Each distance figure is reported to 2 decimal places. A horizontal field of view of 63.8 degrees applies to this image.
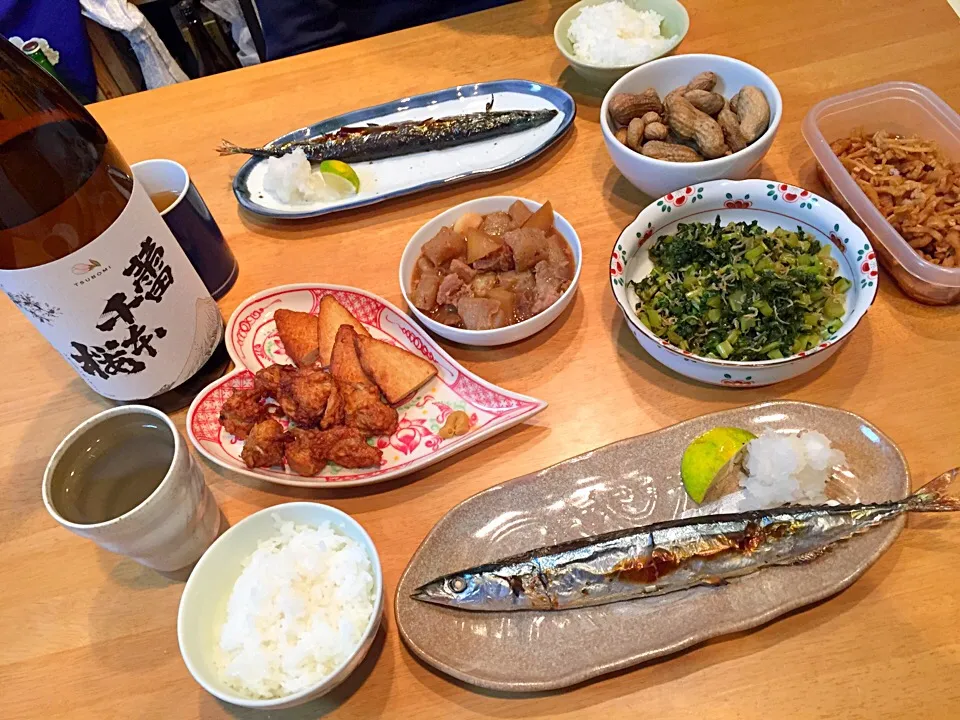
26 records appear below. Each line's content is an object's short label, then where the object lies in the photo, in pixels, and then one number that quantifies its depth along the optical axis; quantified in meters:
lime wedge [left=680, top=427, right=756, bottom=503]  0.44
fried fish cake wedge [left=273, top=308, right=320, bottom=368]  0.55
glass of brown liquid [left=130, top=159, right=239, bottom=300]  0.54
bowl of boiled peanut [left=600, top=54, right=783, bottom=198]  0.56
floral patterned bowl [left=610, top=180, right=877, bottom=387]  0.47
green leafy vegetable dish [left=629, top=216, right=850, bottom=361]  0.49
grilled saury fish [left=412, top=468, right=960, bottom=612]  0.41
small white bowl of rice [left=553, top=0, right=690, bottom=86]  0.67
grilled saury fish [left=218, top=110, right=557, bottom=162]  0.67
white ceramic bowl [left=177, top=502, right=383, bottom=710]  0.38
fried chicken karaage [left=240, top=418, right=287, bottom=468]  0.49
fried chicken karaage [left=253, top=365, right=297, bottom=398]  0.52
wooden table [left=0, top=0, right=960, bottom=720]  0.40
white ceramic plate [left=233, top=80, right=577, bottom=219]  0.65
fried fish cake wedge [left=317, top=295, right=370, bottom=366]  0.55
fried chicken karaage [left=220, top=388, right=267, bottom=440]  0.51
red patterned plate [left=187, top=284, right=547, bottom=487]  0.49
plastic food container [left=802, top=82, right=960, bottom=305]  0.51
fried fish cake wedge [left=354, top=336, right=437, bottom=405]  0.52
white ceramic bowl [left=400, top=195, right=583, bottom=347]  0.53
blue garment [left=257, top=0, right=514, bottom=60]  0.84
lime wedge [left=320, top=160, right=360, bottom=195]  0.65
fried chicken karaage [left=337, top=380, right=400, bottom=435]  0.50
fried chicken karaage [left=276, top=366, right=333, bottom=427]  0.51
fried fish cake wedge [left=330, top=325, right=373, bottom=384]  0.52
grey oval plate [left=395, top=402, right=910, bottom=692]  0.40
